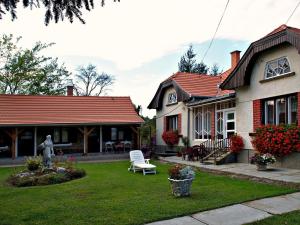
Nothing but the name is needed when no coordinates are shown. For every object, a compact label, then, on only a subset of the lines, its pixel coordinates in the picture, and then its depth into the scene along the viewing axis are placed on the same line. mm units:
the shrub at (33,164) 13482
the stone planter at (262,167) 12614
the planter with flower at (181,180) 8492
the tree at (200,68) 47969
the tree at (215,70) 49094
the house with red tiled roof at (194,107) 17812
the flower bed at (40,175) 11328
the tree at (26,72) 36812
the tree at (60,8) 3705
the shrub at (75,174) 12634
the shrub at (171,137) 22203
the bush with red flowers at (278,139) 12414
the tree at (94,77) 48031
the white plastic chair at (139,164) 13695
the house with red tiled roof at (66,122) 21344
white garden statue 13297
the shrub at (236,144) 15570
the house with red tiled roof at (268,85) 12836
